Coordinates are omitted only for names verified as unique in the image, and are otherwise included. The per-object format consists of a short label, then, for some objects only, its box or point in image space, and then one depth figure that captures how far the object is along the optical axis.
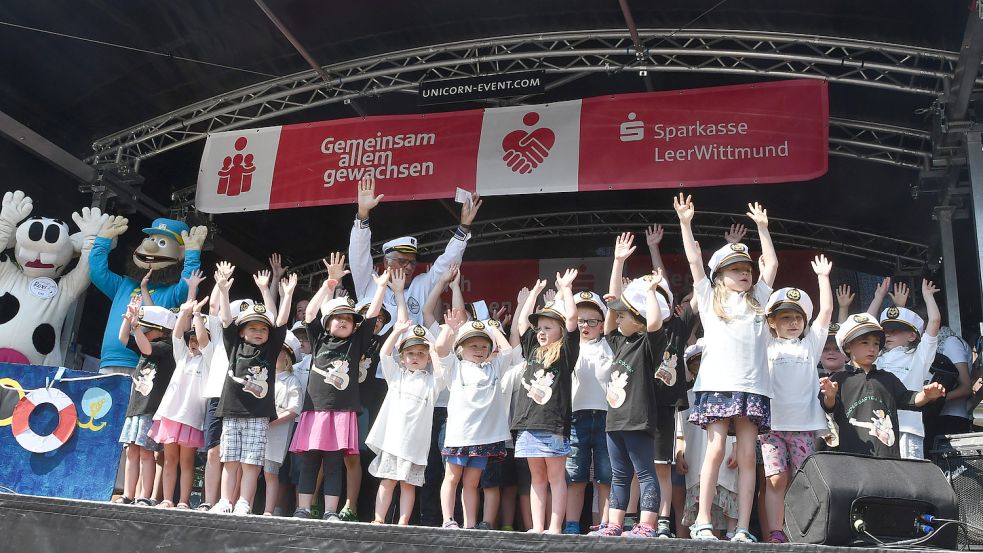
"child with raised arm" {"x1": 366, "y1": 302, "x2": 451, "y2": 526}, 5.45
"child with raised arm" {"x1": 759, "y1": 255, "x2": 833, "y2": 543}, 4.88
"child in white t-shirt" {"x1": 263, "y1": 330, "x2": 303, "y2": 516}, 6.02
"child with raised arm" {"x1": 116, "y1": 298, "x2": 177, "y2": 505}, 6.09
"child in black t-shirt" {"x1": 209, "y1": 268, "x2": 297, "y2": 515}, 5.60
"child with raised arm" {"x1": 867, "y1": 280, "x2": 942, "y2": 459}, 5.90
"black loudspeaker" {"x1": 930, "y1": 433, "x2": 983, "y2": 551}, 4.82
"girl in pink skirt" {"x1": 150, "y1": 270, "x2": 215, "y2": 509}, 5.92
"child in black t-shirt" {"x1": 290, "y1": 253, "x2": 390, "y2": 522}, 5.57
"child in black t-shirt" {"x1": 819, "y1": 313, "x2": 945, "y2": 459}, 5.10
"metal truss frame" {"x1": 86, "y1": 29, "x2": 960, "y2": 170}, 7.29
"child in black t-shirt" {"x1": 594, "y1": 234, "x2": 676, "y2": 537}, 4.89
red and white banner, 7.38
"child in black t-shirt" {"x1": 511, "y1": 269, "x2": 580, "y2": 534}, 5.11
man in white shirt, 6.85
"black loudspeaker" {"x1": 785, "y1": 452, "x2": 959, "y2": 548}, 3.66
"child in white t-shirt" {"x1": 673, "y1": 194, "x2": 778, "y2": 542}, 4.60
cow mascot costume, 7.61
